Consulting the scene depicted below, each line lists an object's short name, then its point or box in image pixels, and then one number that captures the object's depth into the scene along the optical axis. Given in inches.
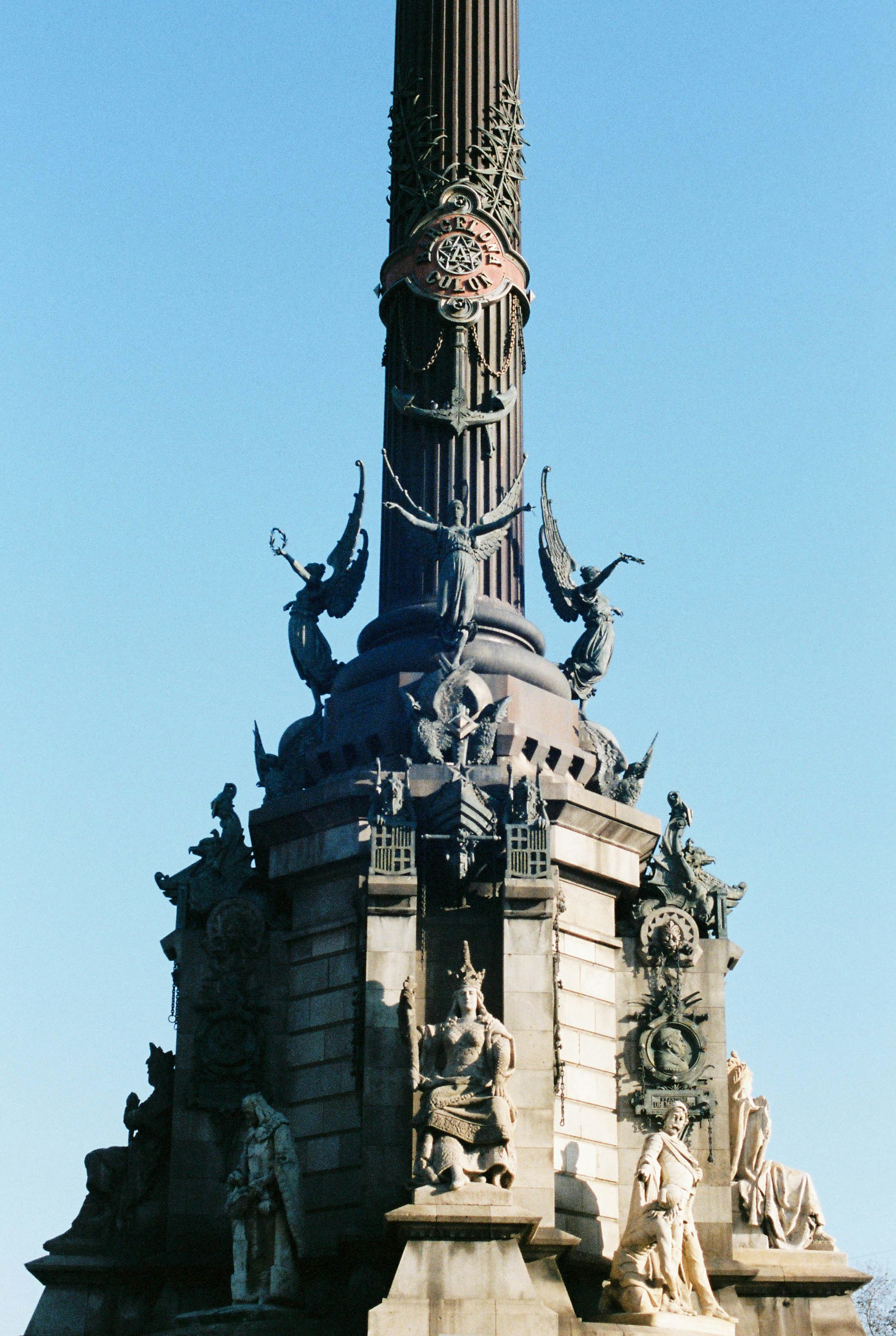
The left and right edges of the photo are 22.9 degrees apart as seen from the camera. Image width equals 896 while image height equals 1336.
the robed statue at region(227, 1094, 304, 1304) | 1066.7
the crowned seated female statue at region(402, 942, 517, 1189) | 1018.1
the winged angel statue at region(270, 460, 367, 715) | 1286.9
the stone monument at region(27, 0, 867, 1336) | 1048.8
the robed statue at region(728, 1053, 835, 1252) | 1195.9
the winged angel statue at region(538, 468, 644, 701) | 1286.9
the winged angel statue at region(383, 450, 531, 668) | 1208.2
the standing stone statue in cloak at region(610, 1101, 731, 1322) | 1045.8
